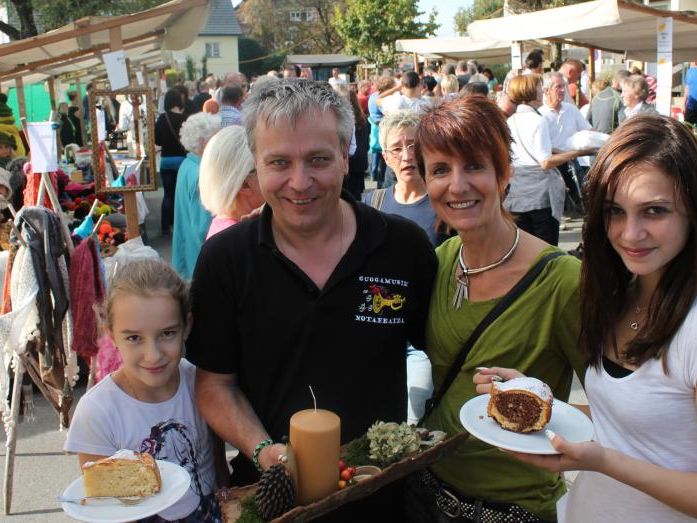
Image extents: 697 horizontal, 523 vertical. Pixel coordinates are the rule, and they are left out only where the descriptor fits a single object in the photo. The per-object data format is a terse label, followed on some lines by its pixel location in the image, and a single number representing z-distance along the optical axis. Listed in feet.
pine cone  5.42
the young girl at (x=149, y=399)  7.36
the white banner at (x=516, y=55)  34.42
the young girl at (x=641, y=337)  5.25
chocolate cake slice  5.73
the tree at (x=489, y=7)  80.35
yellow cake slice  5.86
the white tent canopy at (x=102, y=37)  21.65
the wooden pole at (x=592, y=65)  43.39
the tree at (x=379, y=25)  154.81
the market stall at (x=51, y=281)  13.32
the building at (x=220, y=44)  236.02
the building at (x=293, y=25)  232.73
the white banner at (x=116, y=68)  18.90
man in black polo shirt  6.46
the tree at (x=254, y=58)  216.74
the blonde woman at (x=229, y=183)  13.16
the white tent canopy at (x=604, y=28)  26.18
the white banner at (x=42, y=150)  14.94
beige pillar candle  5.57
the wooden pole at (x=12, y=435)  13.57
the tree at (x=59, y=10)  79.66
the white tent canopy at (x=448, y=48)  60.44
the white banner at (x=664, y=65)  24.75
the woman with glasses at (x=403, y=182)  14.53
